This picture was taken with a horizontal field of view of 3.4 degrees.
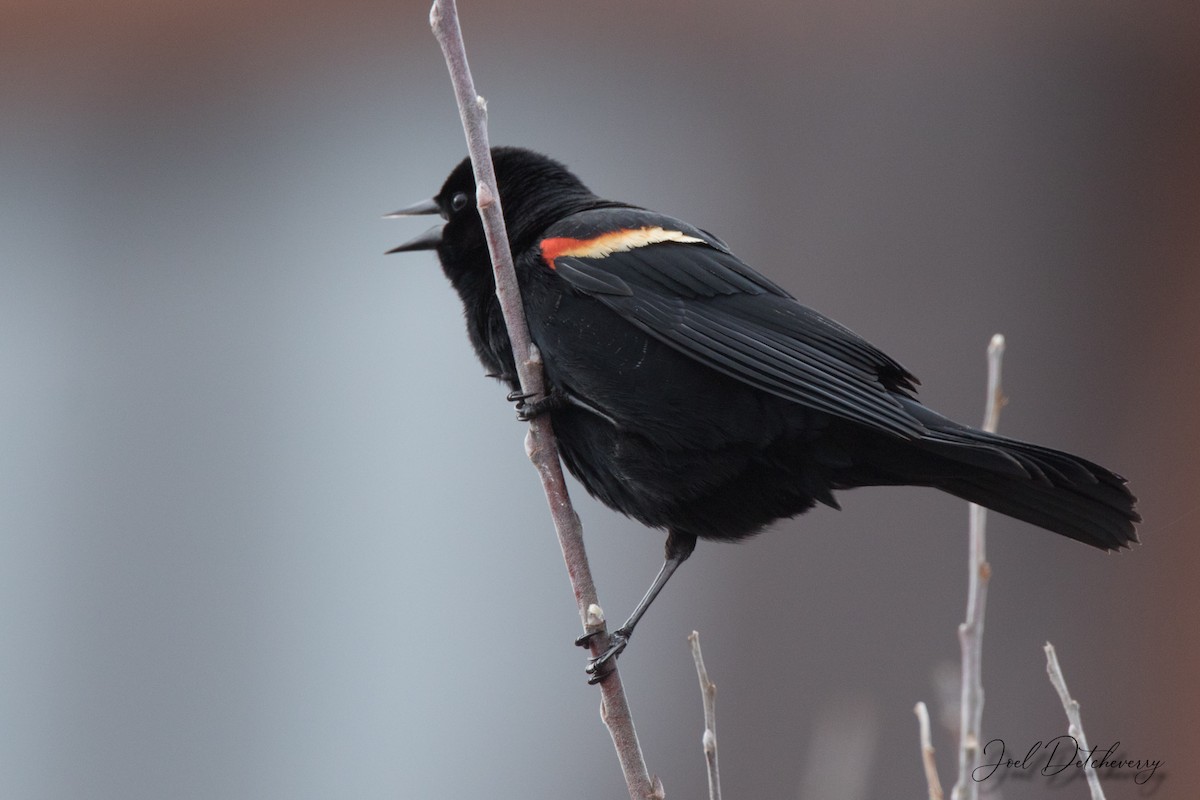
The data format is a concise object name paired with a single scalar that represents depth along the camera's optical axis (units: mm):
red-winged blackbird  4179
